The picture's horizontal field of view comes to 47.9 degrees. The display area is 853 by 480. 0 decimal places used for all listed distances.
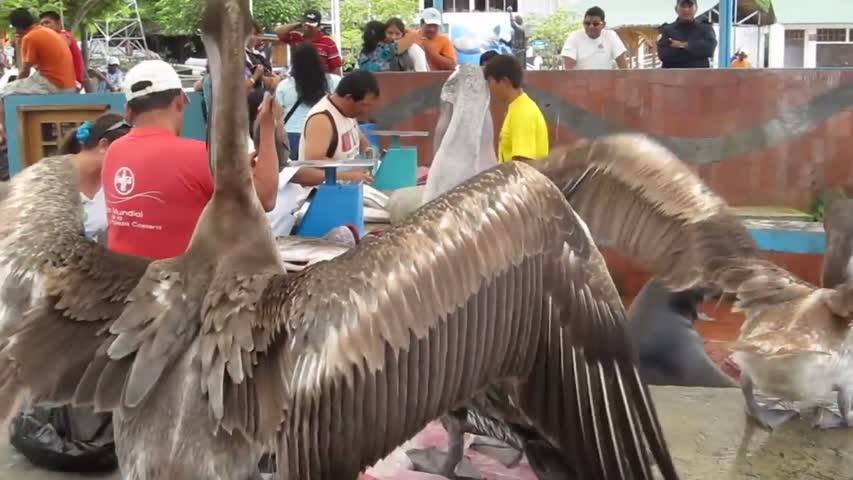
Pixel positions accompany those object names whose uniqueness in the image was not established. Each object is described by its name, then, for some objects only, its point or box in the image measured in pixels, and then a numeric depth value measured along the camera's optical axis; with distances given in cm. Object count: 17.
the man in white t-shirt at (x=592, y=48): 987
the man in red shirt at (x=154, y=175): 361
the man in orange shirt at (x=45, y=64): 965
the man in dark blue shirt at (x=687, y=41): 937
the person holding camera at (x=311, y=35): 902
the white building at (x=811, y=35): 1284
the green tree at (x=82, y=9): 1540
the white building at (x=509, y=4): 2939
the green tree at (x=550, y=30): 2803
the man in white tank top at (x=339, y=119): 571
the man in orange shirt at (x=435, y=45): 1078
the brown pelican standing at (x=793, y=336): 417
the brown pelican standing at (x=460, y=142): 614
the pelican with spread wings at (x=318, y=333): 256
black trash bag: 413
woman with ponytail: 466
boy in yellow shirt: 612
